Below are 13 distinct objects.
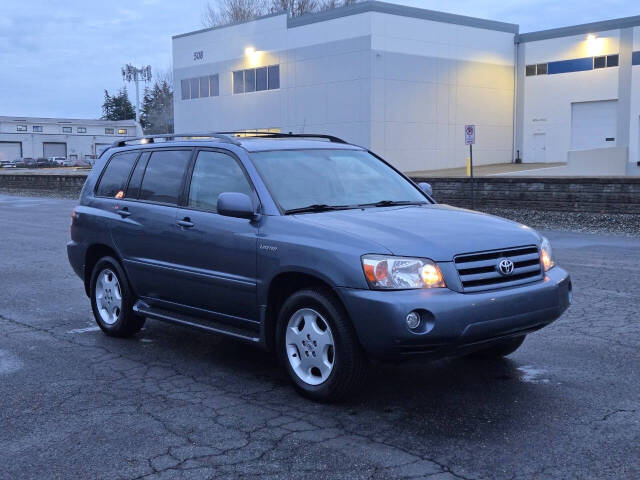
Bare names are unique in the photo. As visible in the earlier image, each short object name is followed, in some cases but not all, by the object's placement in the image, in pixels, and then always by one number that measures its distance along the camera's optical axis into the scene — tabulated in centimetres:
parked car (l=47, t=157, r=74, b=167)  8488
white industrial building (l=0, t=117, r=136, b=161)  10762
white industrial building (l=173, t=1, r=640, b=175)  4594
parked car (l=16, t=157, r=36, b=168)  8500
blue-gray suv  476
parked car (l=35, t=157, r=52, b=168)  8400
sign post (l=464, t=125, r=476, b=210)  2480
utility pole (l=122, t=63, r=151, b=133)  9119
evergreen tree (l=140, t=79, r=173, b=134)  12194
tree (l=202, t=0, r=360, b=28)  7294
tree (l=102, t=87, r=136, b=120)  14075
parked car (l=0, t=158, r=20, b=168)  8719
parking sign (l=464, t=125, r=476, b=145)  2480
